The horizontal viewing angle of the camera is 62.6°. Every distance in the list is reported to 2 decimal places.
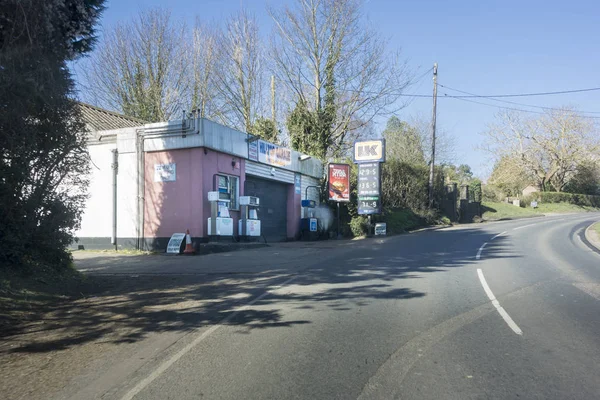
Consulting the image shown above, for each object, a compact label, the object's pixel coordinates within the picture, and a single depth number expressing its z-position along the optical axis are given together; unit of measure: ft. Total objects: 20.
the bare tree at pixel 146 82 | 99.91
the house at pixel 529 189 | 194.55
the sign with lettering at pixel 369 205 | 78.89
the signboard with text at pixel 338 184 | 80.38
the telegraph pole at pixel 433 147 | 106.83
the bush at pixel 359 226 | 79.71
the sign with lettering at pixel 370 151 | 79.15
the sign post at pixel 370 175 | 79.00
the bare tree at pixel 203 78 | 103.81
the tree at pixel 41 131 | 27.00
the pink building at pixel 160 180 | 57.57
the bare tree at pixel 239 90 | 106.01
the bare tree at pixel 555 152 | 169.37
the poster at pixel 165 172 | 58.75
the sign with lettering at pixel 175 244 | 55.01
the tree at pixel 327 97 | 97.71
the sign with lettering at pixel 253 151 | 67.87
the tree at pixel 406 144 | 150.99
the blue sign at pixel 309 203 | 83.87
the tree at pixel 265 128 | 98.07
